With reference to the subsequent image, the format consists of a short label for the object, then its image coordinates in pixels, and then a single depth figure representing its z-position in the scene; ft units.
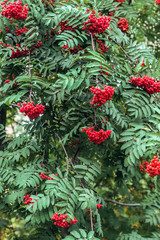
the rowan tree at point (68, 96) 7.54
